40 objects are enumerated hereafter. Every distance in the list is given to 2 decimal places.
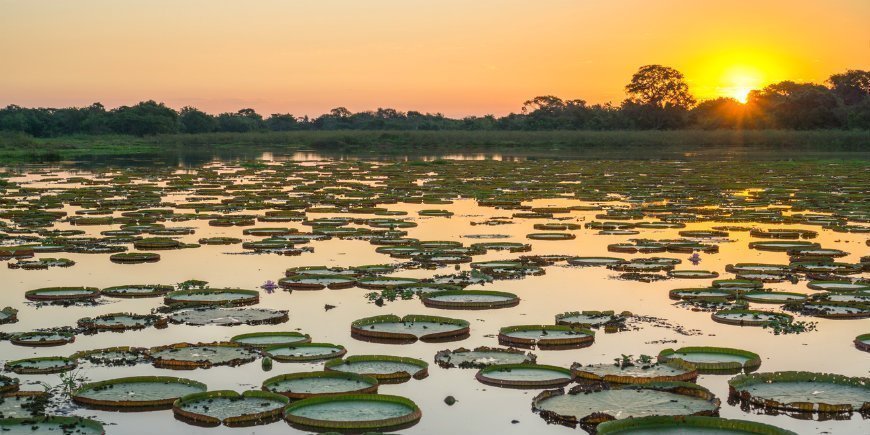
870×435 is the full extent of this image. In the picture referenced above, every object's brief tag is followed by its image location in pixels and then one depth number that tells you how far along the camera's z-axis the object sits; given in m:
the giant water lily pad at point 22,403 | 8.34
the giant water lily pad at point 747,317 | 11.98
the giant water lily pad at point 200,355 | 9.93
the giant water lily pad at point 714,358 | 9.86
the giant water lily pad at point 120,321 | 11.59
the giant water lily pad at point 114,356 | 10.08
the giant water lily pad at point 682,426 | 7.80
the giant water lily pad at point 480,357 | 10.00
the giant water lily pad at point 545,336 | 10.79
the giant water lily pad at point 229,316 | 12.02
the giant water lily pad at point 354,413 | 8.06
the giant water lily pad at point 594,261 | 16.83
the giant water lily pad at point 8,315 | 12.20
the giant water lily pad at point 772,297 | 13.23
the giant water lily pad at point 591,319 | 11.81
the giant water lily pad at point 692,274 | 15.28
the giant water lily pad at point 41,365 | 9.70
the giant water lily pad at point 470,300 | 12.89
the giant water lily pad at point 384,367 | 9.46
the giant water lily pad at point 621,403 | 8.33
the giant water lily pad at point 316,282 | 14.37
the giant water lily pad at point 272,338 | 10.83
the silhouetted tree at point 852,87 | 96.50
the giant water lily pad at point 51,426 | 7.92
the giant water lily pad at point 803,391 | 8.72
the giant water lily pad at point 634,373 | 9.24
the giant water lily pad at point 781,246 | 18.45
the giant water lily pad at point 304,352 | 10.12
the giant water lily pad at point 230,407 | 8.26
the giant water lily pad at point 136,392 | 8.66
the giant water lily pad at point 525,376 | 9.28
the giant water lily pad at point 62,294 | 13.44
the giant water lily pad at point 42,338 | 10.93
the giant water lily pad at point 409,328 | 11.11
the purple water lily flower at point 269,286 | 14.30
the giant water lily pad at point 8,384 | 9.08
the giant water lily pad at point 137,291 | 13.62
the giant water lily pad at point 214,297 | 13.08
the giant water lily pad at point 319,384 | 8.86
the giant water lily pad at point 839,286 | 13.98
